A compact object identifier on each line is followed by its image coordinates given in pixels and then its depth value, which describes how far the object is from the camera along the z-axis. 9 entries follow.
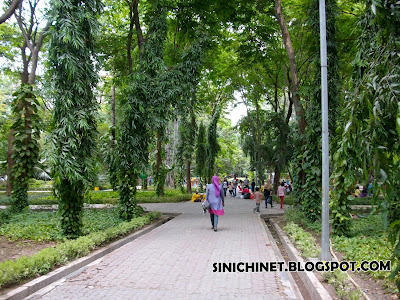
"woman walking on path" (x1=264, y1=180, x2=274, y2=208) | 20.53
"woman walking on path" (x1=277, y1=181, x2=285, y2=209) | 20.19
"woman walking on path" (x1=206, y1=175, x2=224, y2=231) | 11.88
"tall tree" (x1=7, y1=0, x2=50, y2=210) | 14.35
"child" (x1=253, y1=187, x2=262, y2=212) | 17.73
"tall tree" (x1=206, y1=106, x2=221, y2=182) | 33.56
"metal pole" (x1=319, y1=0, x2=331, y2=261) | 6.96
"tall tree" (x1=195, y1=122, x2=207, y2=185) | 33.88
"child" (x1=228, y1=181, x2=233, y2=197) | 35.06
